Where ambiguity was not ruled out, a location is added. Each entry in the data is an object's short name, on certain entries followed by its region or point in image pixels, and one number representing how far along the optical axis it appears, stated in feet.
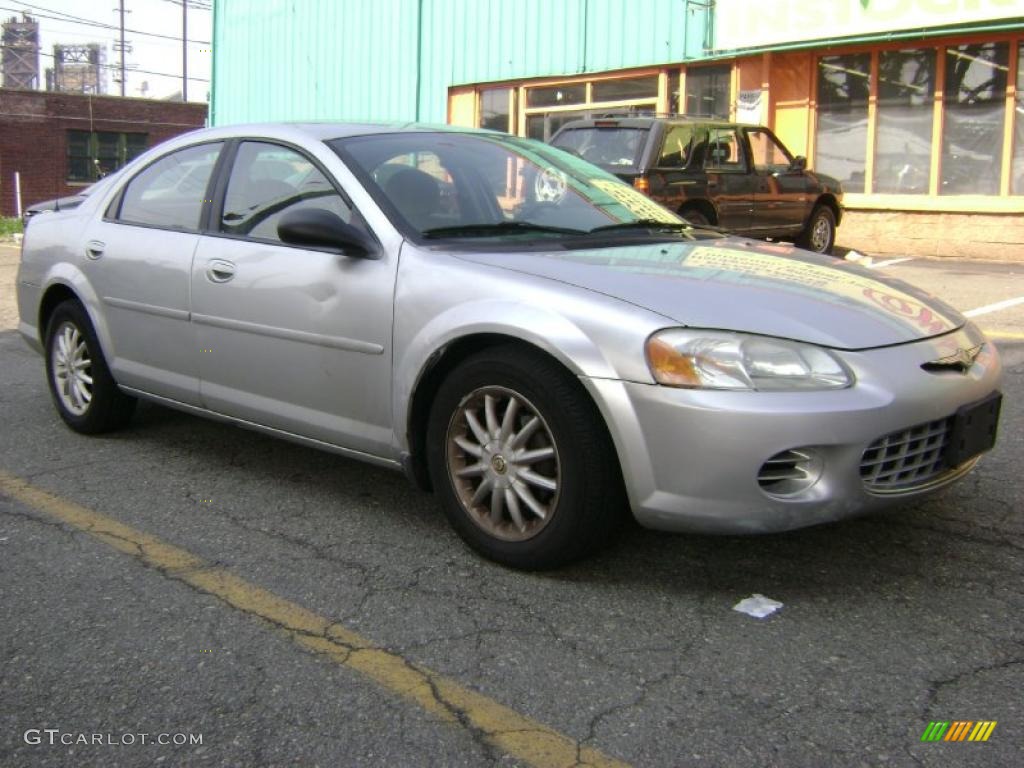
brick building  132.67
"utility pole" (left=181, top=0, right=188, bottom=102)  229.45
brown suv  36.42
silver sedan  10.46
